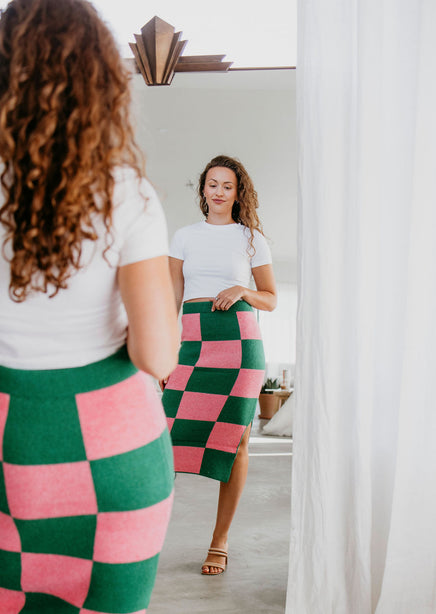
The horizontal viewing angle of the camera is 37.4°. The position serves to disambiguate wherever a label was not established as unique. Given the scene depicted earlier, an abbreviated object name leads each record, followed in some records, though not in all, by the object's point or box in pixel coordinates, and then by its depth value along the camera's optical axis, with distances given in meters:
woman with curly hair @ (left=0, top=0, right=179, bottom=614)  0.78
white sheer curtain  1.63
